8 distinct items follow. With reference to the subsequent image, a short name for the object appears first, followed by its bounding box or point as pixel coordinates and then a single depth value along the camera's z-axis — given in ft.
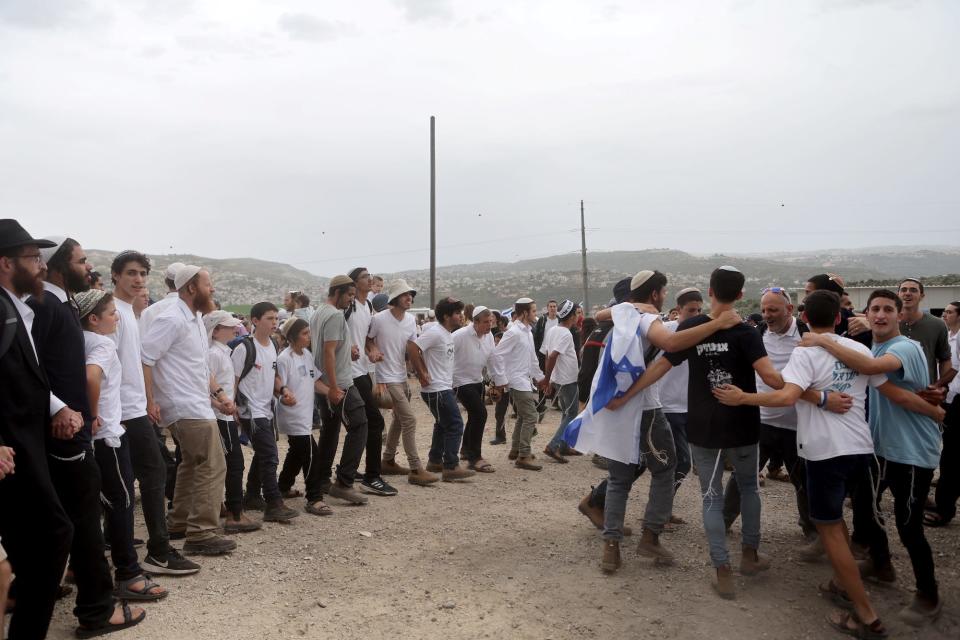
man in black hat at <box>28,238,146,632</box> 12.17
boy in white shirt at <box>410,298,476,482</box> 25.58
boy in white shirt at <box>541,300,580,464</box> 29.43
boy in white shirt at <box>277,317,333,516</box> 21.22
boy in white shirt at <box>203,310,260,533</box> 18.99
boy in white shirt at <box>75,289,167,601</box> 13.88
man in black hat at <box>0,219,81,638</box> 10.78
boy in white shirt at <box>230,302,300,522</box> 19.88
